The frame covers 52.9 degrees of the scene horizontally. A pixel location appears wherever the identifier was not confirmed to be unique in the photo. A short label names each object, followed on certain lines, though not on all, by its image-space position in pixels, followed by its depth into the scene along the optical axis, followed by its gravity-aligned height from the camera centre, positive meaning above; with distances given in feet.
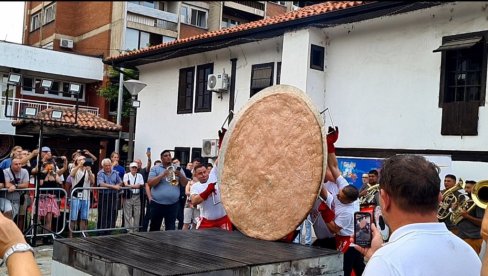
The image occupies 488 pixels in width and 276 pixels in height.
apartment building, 75.77 +18.44
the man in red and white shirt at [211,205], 18.30 -2.35
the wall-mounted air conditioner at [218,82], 47.65 +6.11
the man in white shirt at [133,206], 32.58 -4.42
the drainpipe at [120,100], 71.15 +5.82
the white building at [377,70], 31.14 +6.27
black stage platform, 10.62 -2.76
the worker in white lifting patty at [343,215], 16.76 -2.19
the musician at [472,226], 24.27 -3.44
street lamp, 40.50 +3.64
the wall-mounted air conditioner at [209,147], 46.44 -0.31
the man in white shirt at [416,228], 5.88 -0.91
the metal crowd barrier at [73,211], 28.78 -4.73
